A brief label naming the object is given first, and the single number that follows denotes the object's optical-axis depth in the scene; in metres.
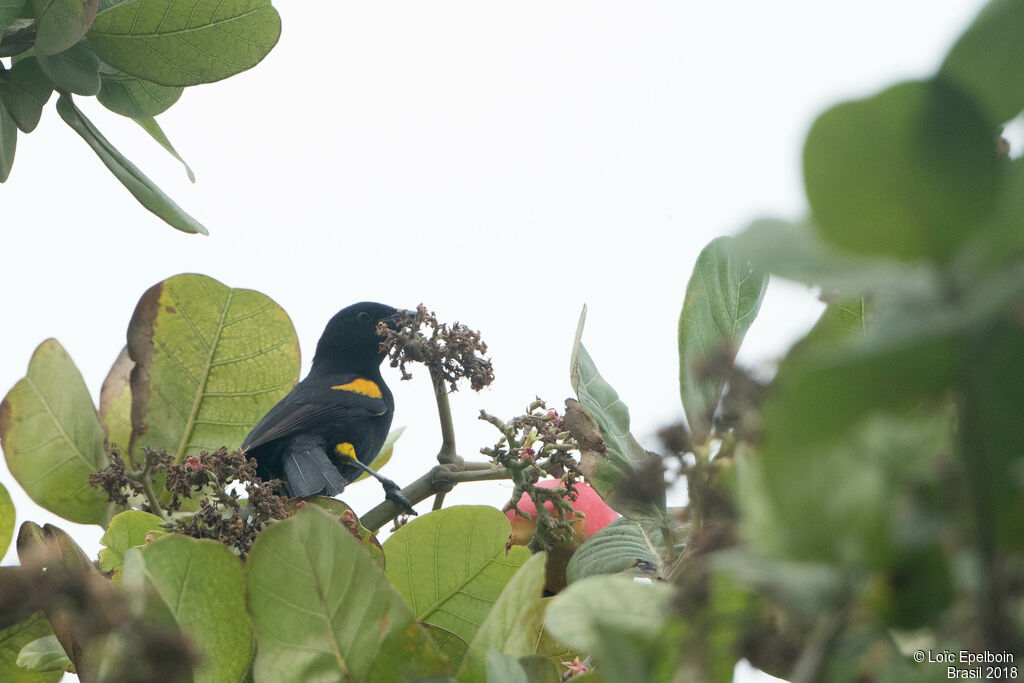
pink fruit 9.47
